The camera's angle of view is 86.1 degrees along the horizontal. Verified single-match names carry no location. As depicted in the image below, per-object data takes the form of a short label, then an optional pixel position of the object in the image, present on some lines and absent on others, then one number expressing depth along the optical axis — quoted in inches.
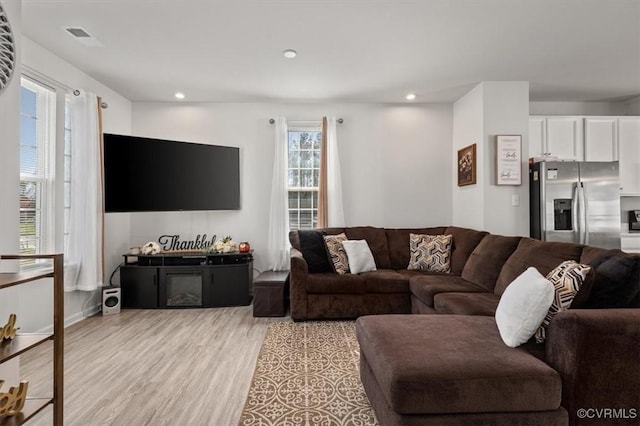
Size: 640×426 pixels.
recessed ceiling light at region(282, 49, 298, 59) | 123.3
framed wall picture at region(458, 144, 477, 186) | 160.4
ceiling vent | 108.9
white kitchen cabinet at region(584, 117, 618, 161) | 166.4
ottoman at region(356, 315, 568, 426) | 55.7
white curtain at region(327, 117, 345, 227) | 178.1
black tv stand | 158.9
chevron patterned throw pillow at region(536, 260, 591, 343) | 67.3
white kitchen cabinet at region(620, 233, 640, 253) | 163.0
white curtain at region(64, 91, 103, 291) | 136.8
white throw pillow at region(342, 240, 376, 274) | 146.7
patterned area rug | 74.9
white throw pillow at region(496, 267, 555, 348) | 64.9
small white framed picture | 152.3
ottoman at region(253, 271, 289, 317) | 146.4
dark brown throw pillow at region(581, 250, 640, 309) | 67.8
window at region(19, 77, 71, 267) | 121.2
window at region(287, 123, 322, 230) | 184.7
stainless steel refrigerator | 140.0
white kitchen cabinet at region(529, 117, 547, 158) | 163.6
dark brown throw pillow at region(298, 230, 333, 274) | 148.1
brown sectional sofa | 56.1
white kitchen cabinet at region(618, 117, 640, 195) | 166.1
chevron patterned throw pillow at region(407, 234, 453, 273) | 150.6
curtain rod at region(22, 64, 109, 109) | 117.0
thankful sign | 177.8
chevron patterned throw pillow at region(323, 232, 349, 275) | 146.9
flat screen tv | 145.4
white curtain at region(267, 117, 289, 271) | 177.9
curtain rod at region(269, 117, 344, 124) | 181.5
